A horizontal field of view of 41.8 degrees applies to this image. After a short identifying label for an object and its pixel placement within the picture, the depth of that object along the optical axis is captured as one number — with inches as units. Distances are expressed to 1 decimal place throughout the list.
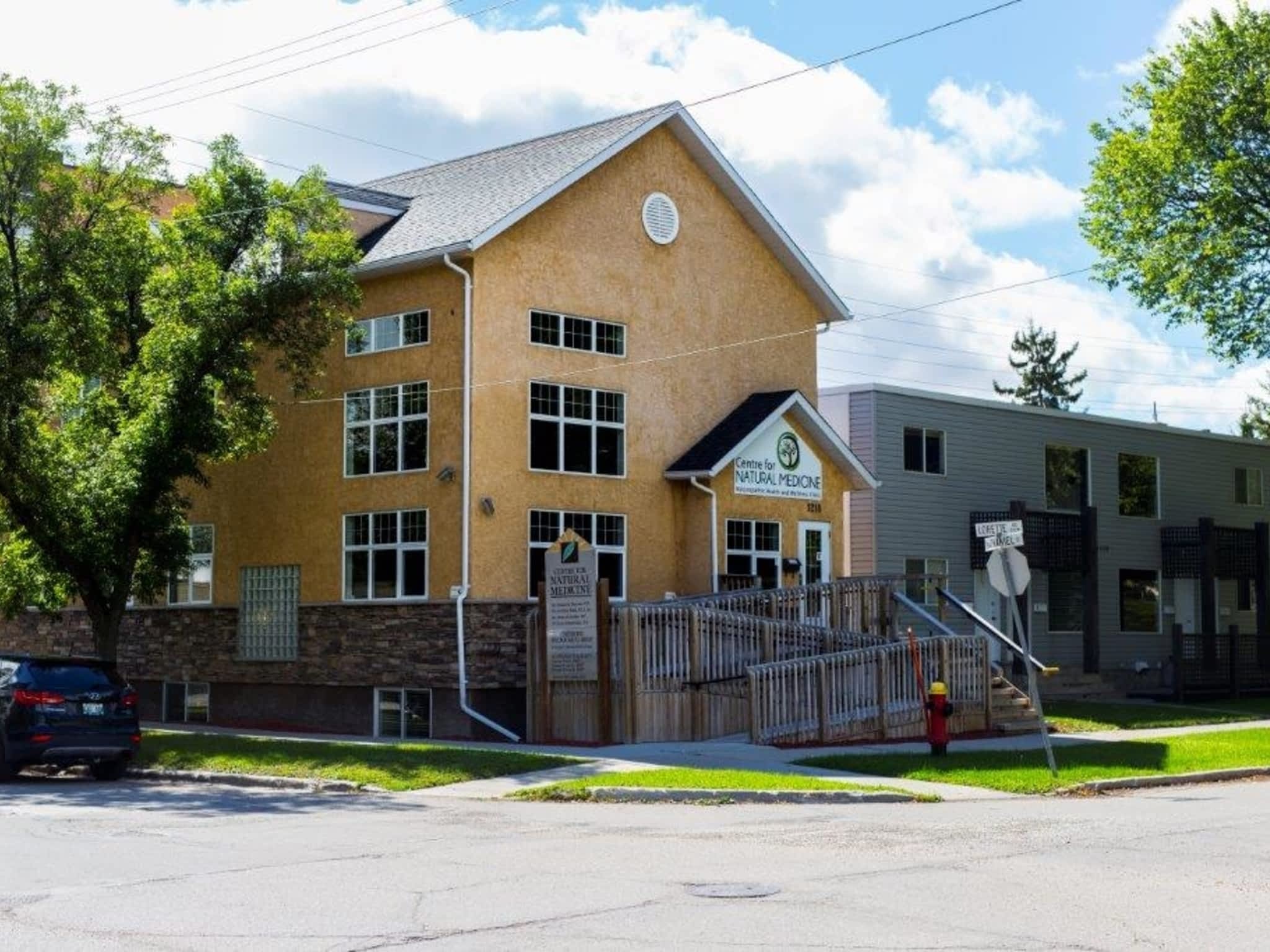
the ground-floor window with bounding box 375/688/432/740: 1080.8
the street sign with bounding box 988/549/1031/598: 749.3
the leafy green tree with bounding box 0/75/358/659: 983.0
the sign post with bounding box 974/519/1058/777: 749.9
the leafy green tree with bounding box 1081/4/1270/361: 1509.6
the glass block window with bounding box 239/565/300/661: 1173.7
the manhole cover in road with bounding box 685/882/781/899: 411.5
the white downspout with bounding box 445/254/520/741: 1033.5
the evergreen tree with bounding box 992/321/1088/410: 3599.9
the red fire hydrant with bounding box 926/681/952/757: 844.6
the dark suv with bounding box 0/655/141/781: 797.9
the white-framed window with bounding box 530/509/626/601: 1082.7
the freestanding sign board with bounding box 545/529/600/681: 957.2
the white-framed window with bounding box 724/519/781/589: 1188.5
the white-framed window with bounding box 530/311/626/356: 1111.6
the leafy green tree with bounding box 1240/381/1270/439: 3154.5
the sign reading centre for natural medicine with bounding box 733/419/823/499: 1190.9
